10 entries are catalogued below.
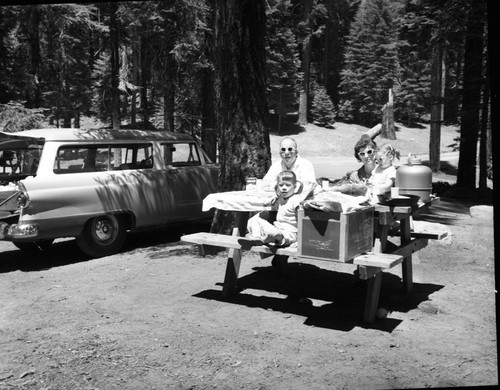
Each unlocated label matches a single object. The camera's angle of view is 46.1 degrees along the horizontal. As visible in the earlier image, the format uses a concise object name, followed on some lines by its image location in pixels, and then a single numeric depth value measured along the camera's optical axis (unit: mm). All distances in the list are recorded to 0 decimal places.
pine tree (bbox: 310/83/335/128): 51750
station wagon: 8086
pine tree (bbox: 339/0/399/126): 56688
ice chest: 5035
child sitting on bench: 5555
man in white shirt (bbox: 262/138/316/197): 6418
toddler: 6270
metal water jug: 6031
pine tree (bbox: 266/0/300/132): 43250
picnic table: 5230
